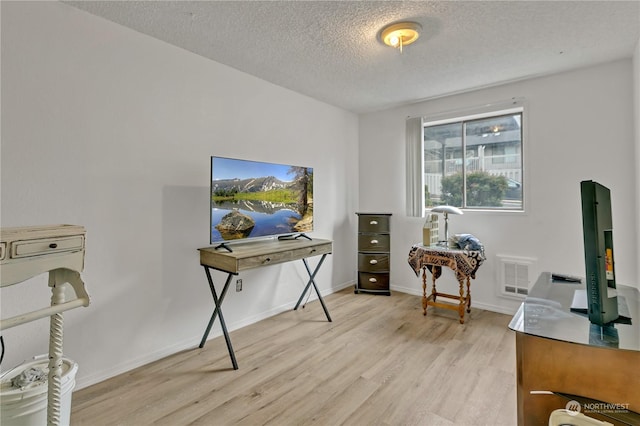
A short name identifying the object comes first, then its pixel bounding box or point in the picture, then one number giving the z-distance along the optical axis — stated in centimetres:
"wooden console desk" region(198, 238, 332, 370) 240
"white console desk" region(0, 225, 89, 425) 116
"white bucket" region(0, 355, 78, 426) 142
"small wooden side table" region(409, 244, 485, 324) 315
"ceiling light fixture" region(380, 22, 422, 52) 223
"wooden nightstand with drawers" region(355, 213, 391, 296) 411
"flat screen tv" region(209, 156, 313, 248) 258
